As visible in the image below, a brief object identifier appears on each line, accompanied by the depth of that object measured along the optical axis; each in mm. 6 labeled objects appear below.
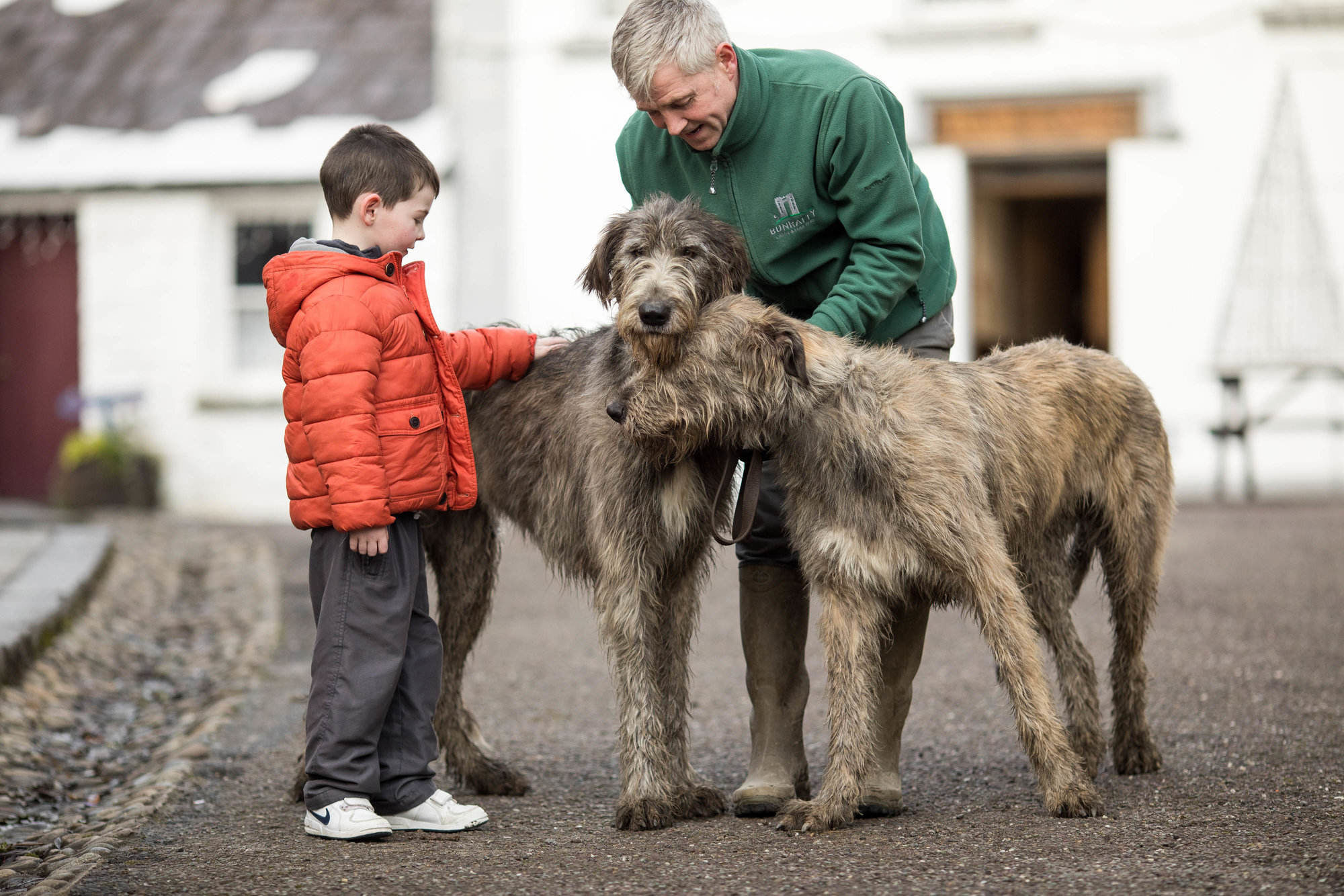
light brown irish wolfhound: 8633
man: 9367
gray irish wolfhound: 8859
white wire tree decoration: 30516
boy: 8961
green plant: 32625
